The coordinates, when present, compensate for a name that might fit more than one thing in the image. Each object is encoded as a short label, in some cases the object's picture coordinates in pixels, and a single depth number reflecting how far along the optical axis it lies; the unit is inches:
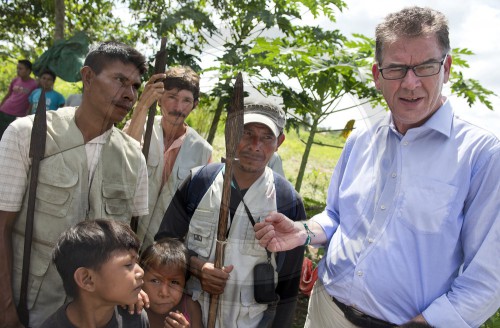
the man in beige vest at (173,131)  53.4
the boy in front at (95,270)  59.4
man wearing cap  50.3
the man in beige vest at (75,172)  57.9
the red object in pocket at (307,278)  73.3
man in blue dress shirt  55.0
